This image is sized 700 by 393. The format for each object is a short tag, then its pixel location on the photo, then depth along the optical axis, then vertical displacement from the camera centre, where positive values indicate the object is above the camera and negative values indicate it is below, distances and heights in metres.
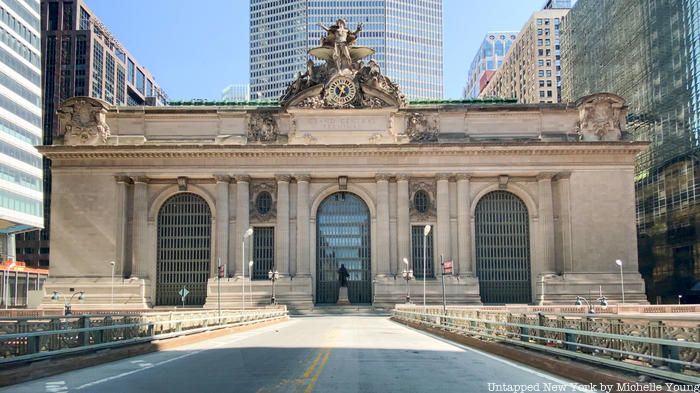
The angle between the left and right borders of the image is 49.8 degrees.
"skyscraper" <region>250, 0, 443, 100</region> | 184.75 +56.78
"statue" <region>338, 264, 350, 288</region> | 67.38 -1.21
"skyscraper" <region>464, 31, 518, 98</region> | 197.12 +48.46
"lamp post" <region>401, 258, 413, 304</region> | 61.74 -1.19
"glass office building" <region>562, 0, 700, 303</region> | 68.12 +13.44
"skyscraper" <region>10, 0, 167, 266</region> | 132.00 +37.78
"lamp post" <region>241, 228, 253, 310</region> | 63.47 -0.52
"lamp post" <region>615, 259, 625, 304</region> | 62.21 -1.89
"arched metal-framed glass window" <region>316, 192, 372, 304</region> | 68.50 +1.50
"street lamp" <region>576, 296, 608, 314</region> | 55.99 -3.26
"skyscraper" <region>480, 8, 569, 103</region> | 141.25 +38.14
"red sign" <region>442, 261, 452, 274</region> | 40.89 -0.33
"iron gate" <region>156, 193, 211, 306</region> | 67.56 +1.43
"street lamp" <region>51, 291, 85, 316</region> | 62.38 -2.51
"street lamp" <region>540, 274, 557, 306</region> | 64.00 -1.79
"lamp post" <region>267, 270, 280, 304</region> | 62.84 -1.13
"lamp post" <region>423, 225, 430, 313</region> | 66.44 +0.55
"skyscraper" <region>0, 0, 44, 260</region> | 78.00 +16.22
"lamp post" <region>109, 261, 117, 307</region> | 64.19 -2.14
